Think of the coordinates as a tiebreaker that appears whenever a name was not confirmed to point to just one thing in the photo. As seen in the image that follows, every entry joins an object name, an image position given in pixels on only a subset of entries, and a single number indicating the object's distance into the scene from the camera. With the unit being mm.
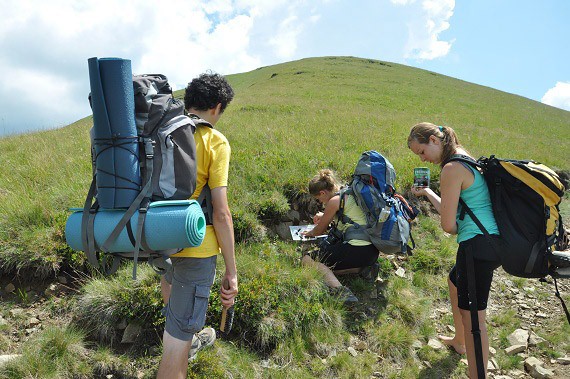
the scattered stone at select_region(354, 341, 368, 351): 4457
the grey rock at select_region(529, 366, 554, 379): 4219
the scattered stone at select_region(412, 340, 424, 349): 4570
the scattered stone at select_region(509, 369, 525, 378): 4324
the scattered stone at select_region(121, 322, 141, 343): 4023
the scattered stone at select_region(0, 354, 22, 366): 3391
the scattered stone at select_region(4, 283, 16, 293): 4516
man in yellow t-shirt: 2809
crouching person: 4992
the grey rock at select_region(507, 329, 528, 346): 4738
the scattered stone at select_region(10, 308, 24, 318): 4163
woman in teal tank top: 3496
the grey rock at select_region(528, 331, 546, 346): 4781
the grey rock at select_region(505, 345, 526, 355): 4598
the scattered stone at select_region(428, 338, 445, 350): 4570
